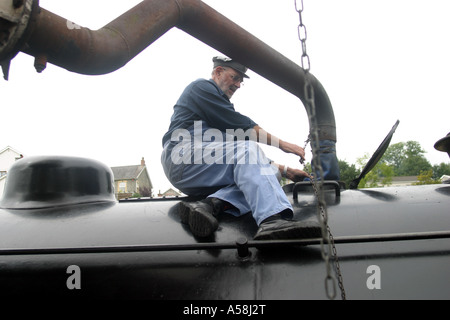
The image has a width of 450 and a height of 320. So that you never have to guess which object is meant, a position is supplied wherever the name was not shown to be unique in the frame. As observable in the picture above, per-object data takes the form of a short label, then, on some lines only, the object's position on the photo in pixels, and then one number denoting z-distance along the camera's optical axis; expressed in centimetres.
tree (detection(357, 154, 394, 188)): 3165
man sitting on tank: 205
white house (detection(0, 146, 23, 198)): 3475
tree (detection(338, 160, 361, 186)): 2678
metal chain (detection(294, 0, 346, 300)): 106
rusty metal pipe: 200
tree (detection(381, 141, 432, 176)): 7069
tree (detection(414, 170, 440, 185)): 2830
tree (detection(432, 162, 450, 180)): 6506
